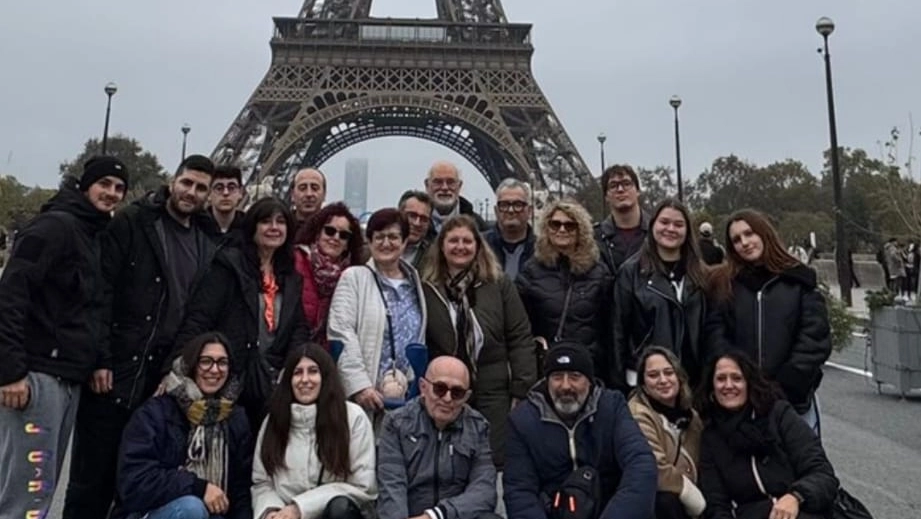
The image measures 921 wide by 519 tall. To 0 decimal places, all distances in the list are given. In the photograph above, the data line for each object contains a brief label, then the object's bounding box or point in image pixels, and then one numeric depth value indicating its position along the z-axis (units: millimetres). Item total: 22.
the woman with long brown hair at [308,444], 3771
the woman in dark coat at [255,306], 4074
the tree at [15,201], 36406
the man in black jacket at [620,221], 4773
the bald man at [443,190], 5160
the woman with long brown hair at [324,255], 4375
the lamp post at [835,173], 17500
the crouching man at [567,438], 3686
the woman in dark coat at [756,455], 3645
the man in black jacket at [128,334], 3988
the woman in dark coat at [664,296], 4312
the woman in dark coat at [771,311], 4172
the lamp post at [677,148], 25450
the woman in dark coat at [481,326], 4203
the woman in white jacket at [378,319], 4051
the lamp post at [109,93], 24406
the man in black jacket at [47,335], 3539
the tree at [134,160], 48506
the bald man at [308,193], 5047
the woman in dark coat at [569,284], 4406
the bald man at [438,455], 3727
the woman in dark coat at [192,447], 3648
